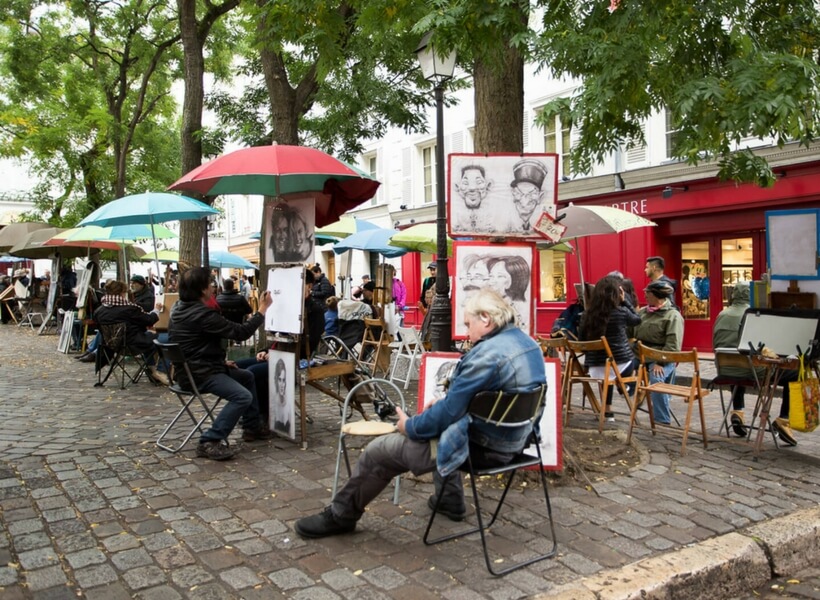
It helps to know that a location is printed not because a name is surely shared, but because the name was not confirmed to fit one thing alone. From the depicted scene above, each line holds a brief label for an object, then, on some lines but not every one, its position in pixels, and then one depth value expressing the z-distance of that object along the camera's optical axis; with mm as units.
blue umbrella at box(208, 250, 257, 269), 20688
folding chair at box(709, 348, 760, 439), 6078
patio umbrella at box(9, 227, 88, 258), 16731
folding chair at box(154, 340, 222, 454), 5680
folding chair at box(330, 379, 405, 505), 4059
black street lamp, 6621
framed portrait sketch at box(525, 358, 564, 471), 4766
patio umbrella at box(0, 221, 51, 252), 17797
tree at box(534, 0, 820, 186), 4453
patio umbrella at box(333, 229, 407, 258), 12250
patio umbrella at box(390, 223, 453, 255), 10305
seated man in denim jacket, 3463
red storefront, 12852
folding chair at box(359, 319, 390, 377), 10430
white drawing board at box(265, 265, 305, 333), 5980
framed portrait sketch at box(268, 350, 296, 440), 6059
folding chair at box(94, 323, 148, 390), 9336
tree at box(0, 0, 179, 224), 17359
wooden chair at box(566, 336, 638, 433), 6316
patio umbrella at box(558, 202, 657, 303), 8250
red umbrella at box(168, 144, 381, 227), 5820
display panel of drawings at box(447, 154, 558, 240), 4949
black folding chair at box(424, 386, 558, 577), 3461
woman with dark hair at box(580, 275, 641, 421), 6886
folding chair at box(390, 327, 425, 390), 9742
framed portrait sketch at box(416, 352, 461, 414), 4848
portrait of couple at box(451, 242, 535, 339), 4973
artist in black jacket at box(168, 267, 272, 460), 5621
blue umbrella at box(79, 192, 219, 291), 8961
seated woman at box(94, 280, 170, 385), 9219
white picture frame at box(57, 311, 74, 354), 14195
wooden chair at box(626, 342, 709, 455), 5816
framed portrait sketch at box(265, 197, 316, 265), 6250
